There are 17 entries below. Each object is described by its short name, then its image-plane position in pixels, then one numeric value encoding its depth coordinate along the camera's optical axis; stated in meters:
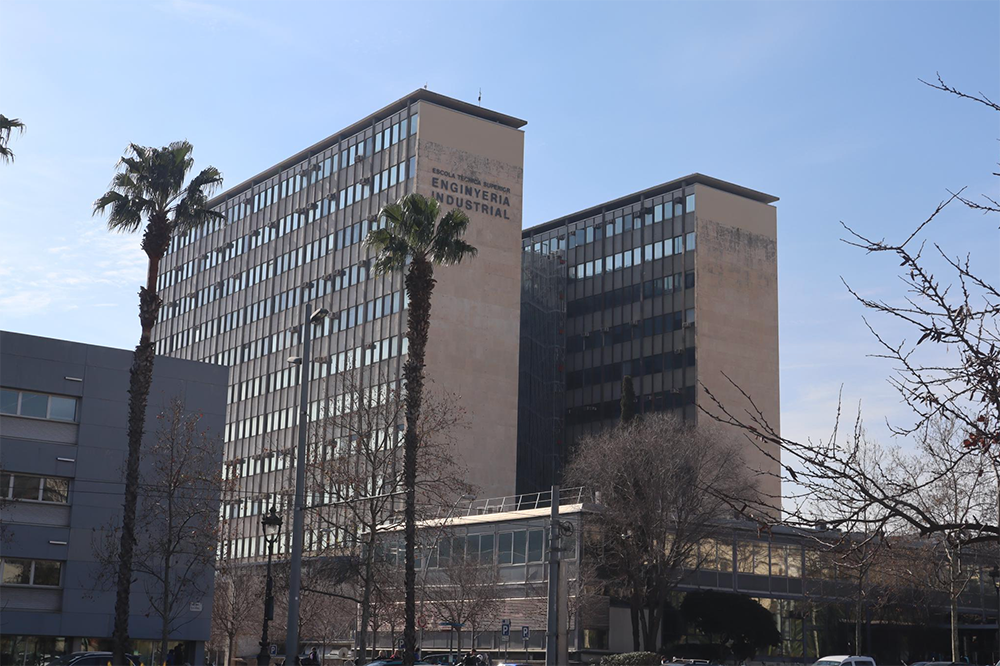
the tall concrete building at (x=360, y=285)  89.56
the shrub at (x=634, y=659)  43.69
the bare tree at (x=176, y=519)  40.97
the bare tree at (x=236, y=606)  70.56
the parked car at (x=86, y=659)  33.12
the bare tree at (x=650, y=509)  53.44
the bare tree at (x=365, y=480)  44.47
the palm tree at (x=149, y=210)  36.69
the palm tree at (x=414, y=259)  37.09
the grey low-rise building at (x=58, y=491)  40.44
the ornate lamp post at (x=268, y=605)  37.69
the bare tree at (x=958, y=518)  44.93
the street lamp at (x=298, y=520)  30.95
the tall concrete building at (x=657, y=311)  99.06
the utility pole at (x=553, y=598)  36.75
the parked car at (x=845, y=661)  41.28
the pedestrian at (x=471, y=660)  43.77
